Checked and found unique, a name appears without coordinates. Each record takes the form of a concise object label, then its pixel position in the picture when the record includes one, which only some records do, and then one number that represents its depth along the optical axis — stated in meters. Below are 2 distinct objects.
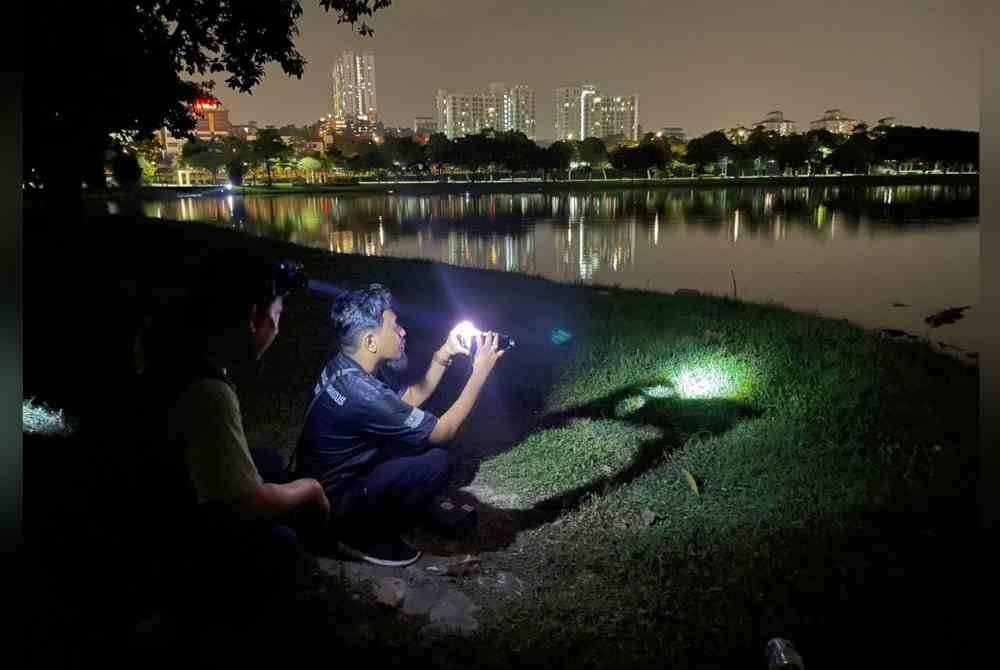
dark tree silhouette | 9.16
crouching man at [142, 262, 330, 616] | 2.41
